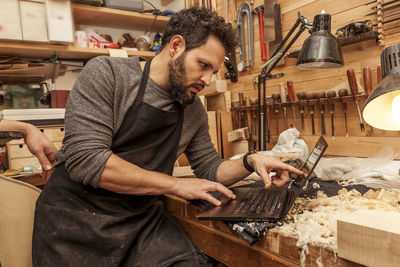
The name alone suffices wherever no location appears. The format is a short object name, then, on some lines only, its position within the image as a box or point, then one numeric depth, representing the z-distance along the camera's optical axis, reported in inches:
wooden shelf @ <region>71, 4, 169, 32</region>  102.6
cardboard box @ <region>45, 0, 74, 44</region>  89.7
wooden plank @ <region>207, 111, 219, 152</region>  96.4
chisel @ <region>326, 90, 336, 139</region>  74.5
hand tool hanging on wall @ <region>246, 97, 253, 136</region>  96.4
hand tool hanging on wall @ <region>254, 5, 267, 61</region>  97.0
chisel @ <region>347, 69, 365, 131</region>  69.7
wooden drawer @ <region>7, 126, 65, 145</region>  82.5
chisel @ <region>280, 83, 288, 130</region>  86.7
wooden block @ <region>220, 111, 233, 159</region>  97.0
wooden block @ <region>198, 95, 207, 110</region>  102.1
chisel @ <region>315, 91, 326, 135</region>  76.6
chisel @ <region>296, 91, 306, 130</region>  80.5
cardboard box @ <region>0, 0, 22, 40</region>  83.2
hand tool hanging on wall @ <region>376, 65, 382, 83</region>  66.7
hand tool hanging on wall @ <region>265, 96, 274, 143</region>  93.1
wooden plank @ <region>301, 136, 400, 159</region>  67.5
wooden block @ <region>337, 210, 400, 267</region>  20.7
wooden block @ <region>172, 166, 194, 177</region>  70.7
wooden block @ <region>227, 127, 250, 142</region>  94.1
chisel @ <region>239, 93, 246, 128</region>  100.1
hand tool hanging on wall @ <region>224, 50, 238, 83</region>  104.2
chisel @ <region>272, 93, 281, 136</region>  88.0
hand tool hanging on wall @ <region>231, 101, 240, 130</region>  103.5
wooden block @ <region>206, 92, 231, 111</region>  106.4
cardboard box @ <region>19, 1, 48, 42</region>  86.6
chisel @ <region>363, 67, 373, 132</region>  68.1
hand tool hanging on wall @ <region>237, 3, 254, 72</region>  101.0
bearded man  38.6
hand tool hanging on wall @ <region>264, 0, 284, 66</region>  91.5
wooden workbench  27.8
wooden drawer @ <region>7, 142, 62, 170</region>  77.1
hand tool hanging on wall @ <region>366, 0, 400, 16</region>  63.4
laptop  34.0
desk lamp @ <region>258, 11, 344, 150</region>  50.8
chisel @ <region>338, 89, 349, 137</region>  71.8
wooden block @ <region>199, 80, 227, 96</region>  105.4
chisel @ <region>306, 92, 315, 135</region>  78.6
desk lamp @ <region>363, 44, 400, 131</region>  31.6
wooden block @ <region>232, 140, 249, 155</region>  94.4
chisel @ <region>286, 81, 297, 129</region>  84.6
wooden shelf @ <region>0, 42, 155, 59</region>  88.9
